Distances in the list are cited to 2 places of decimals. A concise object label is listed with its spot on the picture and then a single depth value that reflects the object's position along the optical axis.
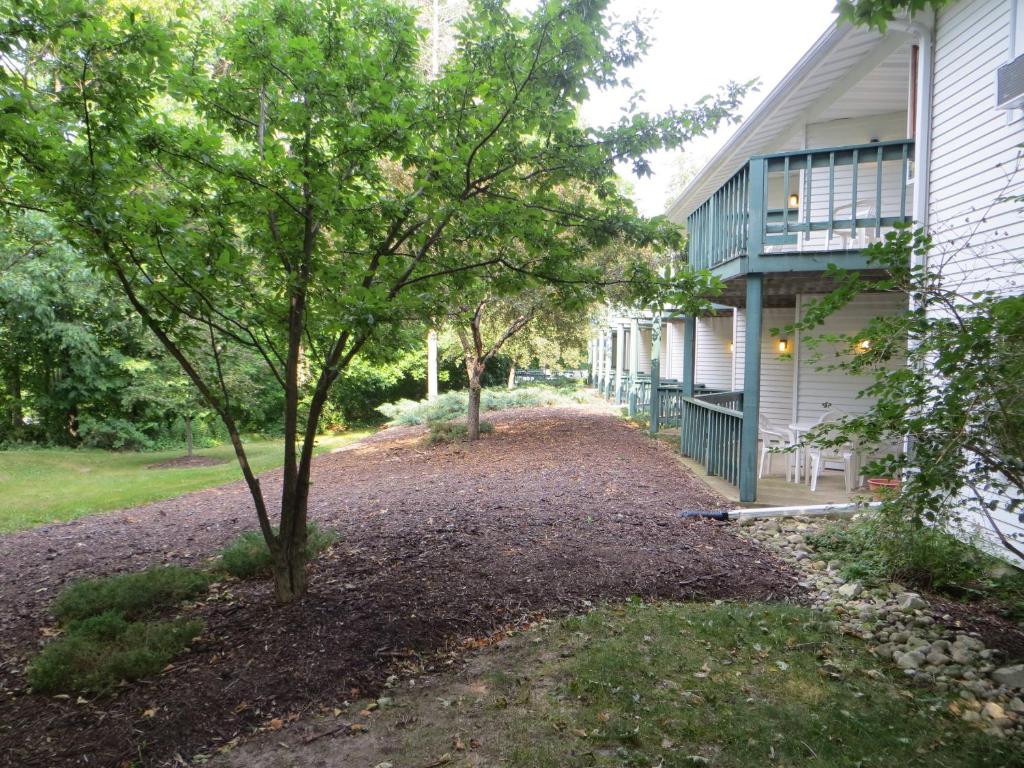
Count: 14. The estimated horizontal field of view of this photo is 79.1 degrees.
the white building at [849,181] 5.06
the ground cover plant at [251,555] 4.79
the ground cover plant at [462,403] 17.55
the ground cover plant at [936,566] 4.18
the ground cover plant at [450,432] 12.83
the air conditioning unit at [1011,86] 4.64
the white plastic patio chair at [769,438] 8.32
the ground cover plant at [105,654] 3.19
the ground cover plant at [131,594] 3.97
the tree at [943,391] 2.63
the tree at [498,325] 11.57
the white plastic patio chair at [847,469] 7.31
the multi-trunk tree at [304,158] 3.25
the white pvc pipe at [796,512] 6.21
